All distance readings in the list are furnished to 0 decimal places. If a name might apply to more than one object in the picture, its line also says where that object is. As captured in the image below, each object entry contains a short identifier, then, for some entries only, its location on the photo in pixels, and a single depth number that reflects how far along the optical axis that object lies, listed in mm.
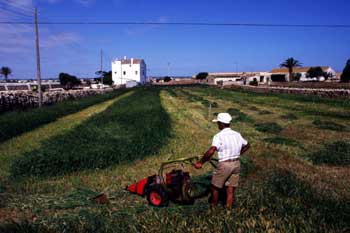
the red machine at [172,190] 6742
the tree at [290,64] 96388
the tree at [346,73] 66750
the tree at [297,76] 105506
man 6328
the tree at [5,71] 100244
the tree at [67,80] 86625
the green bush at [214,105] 33375
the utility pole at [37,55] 29672
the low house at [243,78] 107688
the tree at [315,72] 99375
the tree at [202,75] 156825
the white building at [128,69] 114188
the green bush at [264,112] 26000
